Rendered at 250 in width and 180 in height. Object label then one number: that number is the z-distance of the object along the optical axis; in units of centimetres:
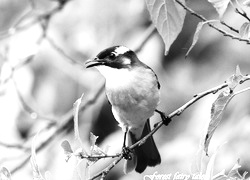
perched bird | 686
